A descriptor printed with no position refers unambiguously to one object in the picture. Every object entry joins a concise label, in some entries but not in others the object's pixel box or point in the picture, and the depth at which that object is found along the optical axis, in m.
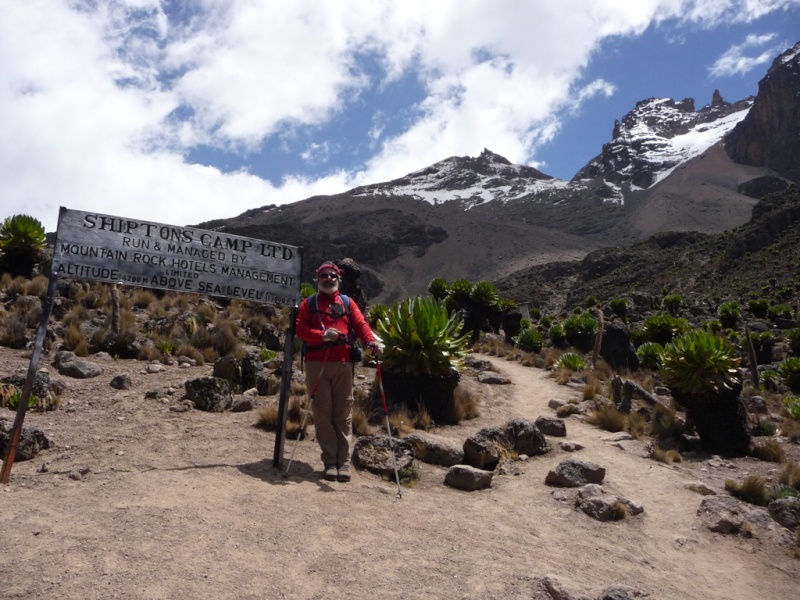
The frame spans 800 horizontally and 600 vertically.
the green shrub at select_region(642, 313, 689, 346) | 18.33
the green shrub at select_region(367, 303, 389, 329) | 15.43
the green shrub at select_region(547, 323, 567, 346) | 20.66
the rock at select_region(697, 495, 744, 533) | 5.50
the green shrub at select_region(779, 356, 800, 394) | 14.12
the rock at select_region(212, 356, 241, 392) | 9.09
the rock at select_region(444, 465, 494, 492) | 6.04
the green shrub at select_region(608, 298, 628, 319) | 29.06
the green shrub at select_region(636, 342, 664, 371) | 15.13
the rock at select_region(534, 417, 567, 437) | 8.47
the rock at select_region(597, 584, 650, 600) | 3.71
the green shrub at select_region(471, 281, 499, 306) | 20.16
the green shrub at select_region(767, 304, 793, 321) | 28.46
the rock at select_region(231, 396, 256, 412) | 7.95
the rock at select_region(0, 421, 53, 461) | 5.22
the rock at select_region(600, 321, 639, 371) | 16.03
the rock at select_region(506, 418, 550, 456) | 7.55
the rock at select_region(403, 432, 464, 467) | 6.73
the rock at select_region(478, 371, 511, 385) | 12.62
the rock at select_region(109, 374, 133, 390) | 8.19
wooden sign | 5.38
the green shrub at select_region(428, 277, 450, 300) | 20.69
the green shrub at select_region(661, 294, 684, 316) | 30.79
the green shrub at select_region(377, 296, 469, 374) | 8.87
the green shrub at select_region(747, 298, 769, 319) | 29.62
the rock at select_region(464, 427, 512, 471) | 6.78
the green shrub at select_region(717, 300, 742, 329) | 25.94
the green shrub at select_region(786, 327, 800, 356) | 18.80
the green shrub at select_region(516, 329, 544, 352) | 19.27
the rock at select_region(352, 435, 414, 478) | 6.12
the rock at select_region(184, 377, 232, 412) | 7.76
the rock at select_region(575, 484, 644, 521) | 5.53
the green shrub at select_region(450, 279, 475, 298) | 19.73
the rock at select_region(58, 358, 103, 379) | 8.57
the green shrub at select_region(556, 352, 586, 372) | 14.69
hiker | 5.76
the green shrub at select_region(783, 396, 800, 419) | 10.42
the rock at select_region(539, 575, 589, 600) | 3.73
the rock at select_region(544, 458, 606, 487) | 6.30
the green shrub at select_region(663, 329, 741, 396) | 8.17
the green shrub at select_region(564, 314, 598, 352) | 19.92
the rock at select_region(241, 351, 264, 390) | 9.12
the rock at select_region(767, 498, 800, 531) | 5.54
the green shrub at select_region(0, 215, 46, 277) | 13.52
